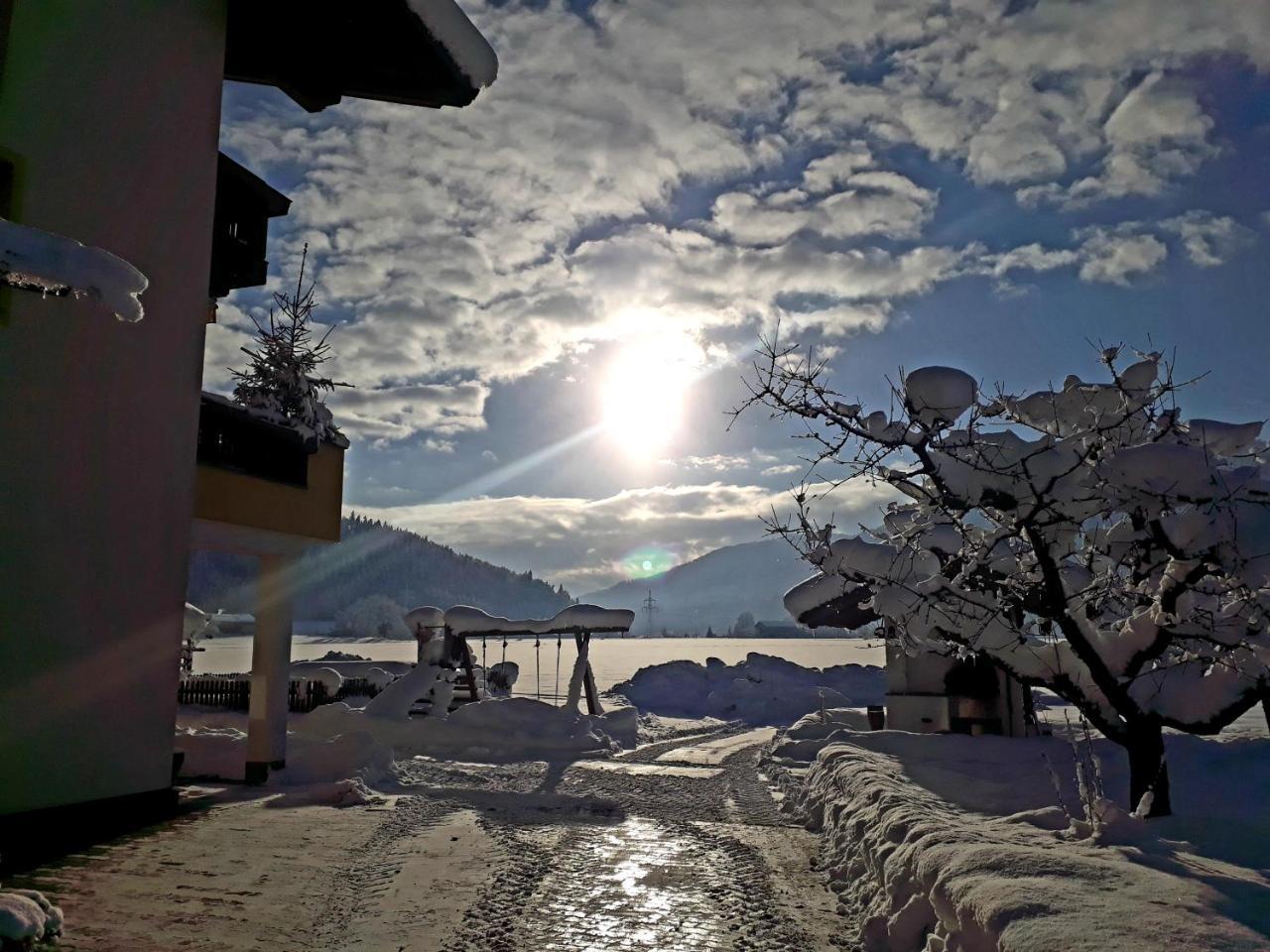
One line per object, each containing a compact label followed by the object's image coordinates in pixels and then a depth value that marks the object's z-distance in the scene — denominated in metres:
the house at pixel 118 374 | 7.21
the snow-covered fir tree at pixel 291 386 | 12.47
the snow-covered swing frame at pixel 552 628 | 22.97
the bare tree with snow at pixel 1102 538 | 6.53
